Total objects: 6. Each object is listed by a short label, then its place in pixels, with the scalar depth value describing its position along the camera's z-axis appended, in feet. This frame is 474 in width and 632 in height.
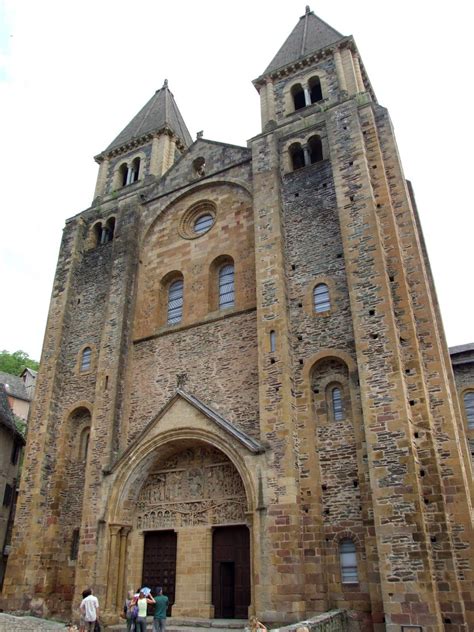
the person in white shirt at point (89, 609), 38.63
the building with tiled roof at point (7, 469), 86.85
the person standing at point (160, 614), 41.09
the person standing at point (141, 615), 40.83
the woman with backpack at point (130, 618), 42.19
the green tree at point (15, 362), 148.16
